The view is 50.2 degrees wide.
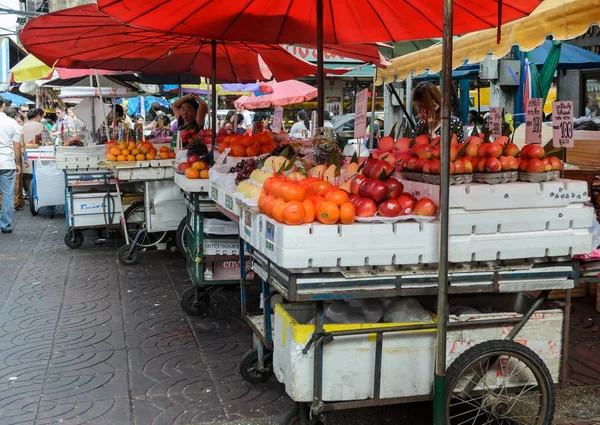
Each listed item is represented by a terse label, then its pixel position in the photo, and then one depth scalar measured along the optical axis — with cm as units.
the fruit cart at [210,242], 557
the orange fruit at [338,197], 325
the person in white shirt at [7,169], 1082
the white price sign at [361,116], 446
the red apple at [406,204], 335
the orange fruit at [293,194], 327
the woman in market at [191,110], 901
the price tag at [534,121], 411
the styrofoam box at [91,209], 888
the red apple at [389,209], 326
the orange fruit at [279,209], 318
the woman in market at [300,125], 1788
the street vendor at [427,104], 595
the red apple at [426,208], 329
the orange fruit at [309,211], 318
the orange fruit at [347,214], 320
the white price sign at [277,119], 673
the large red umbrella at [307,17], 490
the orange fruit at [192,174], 571
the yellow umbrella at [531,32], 529
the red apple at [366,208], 327
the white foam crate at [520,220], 329
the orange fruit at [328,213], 319
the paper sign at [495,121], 476
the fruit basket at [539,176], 344
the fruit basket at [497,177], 341
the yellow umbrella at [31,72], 1016
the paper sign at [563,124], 410
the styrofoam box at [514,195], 330
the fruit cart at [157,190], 765
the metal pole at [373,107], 655
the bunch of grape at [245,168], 479
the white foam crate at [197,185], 559
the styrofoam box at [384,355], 323
